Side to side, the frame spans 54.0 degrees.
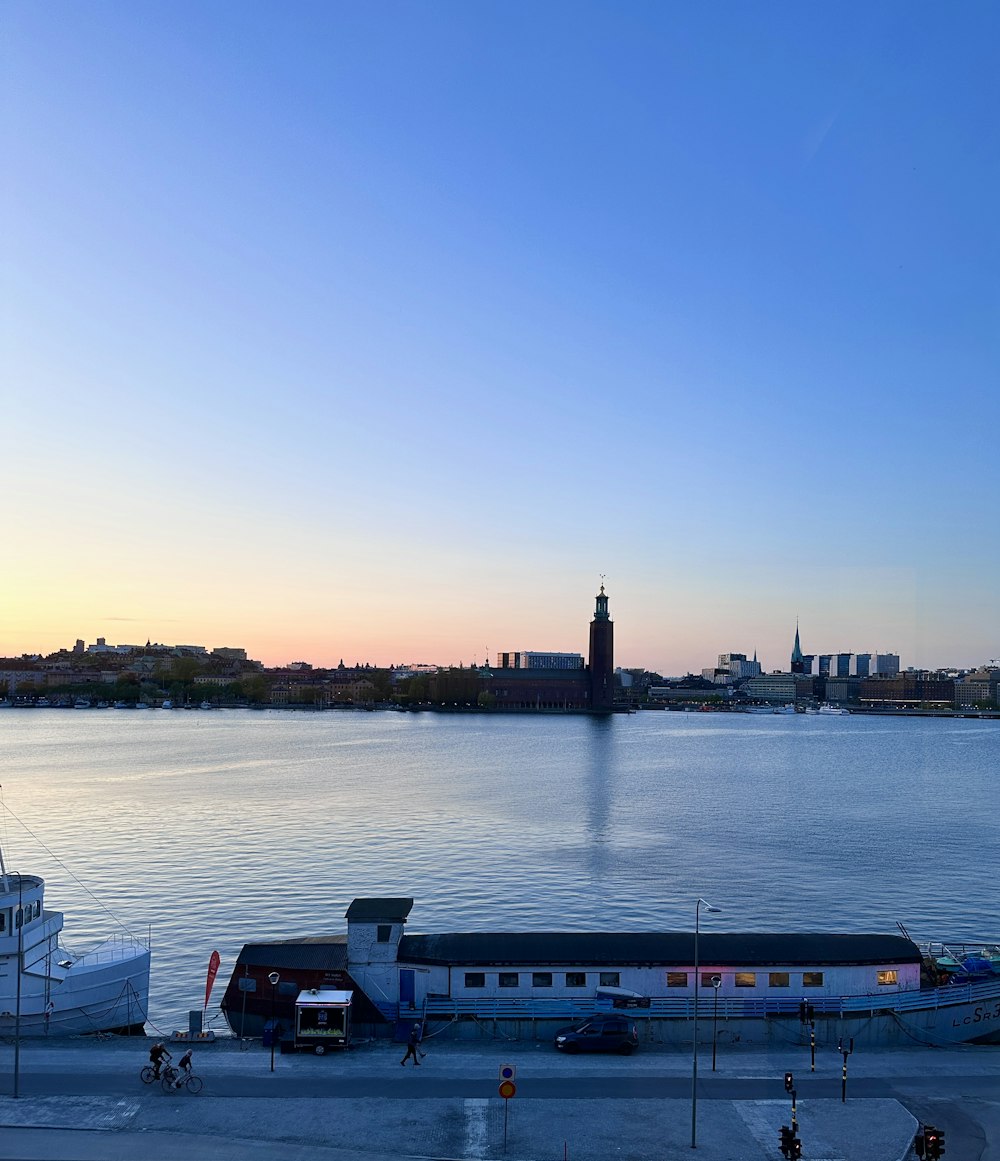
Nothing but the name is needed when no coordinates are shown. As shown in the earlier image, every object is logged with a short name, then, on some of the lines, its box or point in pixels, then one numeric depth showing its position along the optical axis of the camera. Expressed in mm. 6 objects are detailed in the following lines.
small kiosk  27281
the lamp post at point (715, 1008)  26469
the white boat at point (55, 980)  30578
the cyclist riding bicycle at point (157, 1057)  24094
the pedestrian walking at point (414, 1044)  25997
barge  29641
